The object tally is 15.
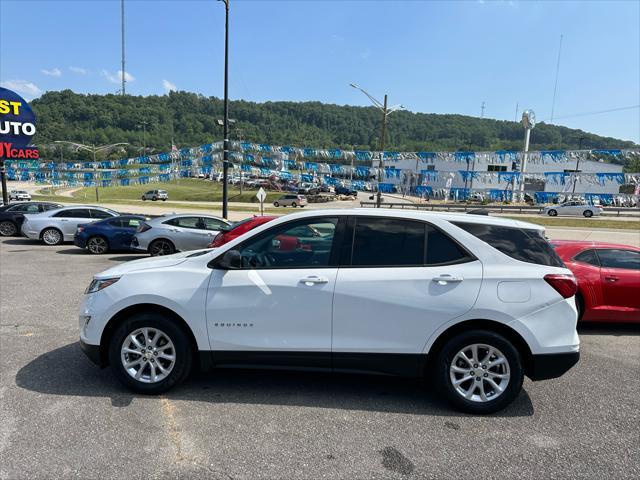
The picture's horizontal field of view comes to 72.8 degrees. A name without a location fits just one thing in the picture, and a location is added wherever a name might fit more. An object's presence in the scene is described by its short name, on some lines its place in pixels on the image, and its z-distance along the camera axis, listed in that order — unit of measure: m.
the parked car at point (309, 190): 65.81
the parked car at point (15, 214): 16.89
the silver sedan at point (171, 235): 12.00
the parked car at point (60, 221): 14.51
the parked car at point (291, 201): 50.97
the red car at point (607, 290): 6.28
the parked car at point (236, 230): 9.58
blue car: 13.02
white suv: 3.61
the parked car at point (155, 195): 56.92
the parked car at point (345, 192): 70.12
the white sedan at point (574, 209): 41.25
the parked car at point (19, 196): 48.48
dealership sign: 22.39
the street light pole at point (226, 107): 18.81
